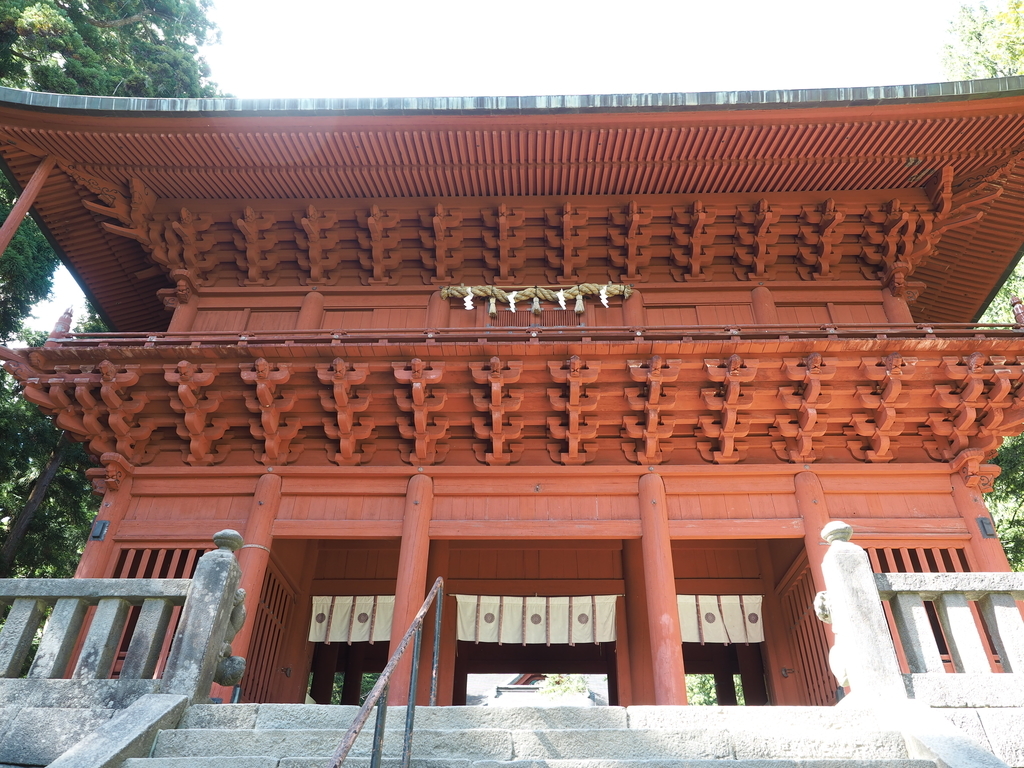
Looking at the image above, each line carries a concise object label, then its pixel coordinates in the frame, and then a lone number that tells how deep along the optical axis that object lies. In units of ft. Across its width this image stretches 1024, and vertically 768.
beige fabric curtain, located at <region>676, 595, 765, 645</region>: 34.88
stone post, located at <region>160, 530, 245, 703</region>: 17.03
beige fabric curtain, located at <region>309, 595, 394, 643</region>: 35.01
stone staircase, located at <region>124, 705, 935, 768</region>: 14.01
